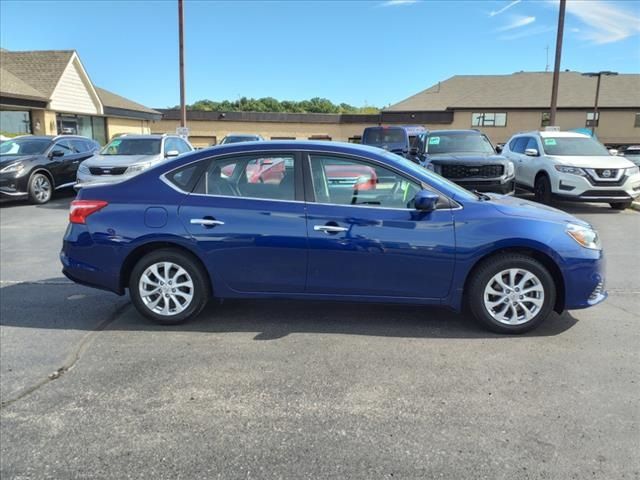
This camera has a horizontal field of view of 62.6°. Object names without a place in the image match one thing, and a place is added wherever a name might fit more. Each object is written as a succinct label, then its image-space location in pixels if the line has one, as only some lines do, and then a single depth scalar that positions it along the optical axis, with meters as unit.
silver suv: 11.83
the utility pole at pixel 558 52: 18.70
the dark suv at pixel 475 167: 10.84
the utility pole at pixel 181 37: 20.69
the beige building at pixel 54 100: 24.61
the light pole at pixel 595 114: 40.79
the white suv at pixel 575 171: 11.03
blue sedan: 4.37
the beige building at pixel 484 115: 41.91
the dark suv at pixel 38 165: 12.59
